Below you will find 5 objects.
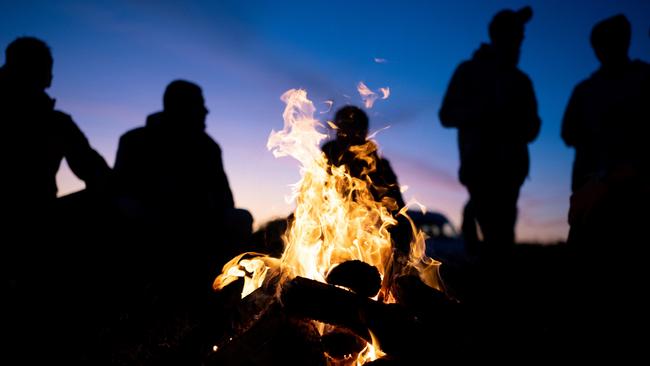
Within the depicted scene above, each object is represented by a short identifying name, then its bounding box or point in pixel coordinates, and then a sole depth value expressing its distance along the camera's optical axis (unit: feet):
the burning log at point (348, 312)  9.81
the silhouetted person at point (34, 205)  13.48
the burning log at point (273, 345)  9.62
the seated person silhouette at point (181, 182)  18.65
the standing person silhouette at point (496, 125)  21.03
